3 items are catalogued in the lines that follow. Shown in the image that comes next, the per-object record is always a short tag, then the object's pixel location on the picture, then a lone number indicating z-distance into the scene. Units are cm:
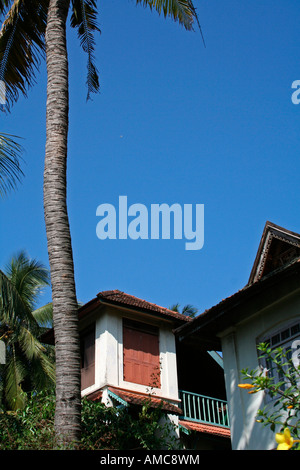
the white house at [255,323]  1114
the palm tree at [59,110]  907
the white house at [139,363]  1694
